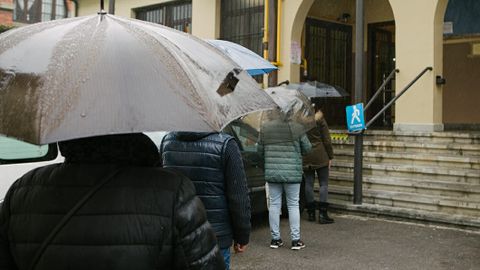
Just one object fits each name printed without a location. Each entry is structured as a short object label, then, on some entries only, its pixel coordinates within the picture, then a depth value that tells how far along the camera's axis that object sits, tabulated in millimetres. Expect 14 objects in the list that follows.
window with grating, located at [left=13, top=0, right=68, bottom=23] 26297
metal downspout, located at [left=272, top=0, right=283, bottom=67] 11484
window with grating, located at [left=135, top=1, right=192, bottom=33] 14477
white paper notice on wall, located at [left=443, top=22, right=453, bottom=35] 12320
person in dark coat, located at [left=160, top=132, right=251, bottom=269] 3422
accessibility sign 8566
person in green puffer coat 6336
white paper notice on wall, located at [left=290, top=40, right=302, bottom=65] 11438
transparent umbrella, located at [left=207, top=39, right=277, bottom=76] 6016
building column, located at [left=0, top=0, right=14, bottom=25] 25011
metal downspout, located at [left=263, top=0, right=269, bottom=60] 11391
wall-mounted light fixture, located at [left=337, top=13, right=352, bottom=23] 13383
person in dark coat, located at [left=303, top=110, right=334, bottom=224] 7926
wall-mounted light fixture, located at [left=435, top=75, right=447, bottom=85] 9484
